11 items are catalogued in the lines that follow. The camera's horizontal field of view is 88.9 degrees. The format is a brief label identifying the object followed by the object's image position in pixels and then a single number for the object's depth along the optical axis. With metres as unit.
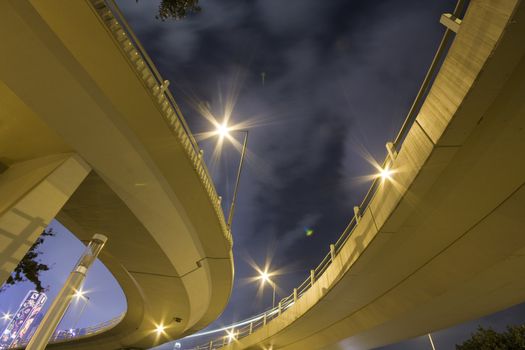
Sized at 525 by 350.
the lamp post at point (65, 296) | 4.17
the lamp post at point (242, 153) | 13.51
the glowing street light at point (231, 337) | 22.38
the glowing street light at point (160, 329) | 22.20
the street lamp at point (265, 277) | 22.34
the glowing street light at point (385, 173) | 7.67
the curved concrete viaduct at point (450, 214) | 4.93
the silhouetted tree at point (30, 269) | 12.42
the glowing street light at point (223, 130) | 13.94
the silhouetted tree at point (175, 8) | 6.70
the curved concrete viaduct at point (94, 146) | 5.33
